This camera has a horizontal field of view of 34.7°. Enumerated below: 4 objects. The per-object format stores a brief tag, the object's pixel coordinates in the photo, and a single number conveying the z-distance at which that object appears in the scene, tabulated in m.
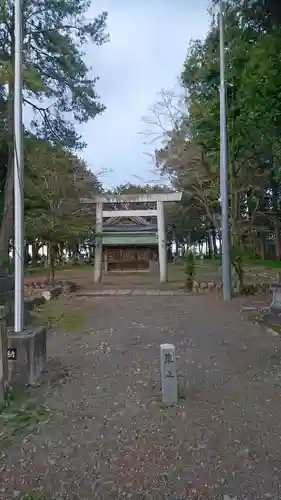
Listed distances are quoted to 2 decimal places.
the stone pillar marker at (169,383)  3.91
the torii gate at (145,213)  17.55
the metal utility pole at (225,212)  11.35
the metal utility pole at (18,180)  4.66
